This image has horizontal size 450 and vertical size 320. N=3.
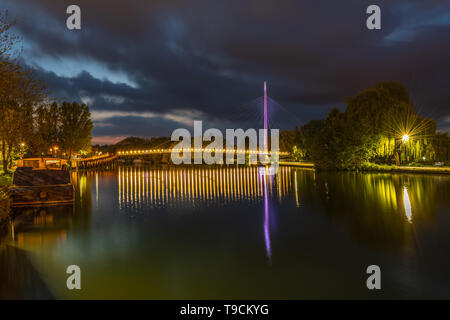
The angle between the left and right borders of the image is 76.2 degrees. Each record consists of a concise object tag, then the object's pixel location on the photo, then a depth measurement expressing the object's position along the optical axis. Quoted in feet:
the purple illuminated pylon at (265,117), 181.57
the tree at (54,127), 178.60
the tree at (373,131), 106.63
